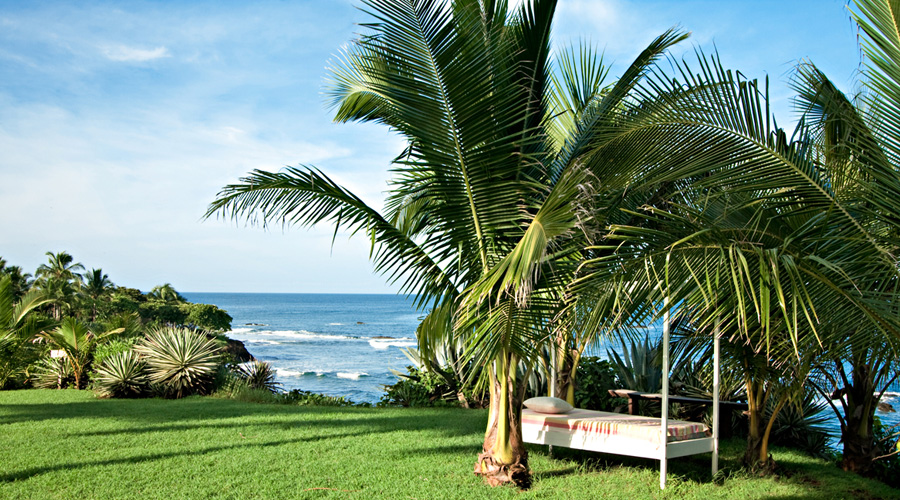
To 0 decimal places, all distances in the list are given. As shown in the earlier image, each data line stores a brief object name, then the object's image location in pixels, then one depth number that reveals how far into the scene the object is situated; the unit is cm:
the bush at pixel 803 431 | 857
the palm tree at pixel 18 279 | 3668
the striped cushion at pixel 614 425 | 598
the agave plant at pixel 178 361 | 1188
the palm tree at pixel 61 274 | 4750
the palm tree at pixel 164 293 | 6262
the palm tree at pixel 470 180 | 493
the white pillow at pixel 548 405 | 685
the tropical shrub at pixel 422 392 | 1155
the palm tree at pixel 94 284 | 5222
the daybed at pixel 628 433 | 584
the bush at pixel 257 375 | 1306
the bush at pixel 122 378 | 1165
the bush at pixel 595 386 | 1002
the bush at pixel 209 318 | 4634
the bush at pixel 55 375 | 1337
